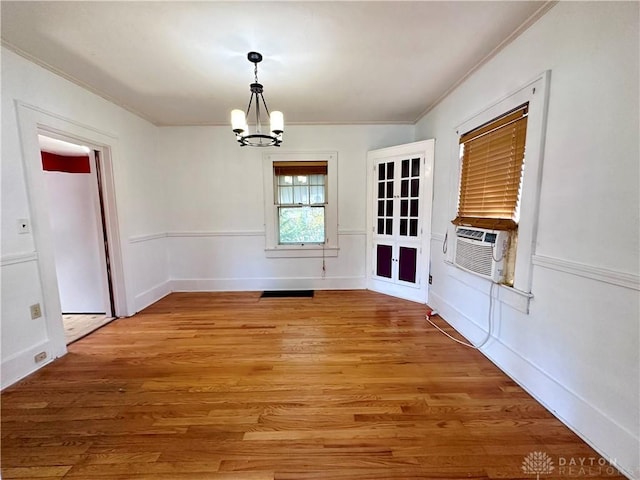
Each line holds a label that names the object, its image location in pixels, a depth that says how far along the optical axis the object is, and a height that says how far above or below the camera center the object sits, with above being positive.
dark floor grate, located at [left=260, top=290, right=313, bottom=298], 3.86 -1.33
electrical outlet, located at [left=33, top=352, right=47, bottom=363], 2.10 -1.24
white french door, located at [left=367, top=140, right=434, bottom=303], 3.38 -0.16
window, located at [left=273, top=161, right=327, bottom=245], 3.97 +0.15
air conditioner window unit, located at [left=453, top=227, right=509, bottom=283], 2.03 -0.38
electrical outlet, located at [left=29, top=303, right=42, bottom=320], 2.09 -0.84
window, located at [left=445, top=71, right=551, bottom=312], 1.71 +0.25
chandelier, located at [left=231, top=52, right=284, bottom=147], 2.15 +0.80
